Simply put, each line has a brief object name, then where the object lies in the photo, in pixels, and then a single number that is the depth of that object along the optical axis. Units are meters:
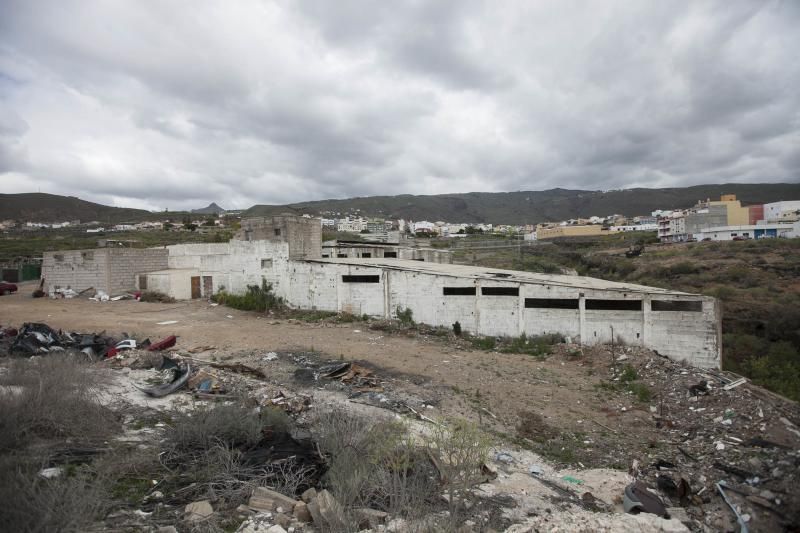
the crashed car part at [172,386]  7.37
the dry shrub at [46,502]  2.92
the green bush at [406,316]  16.33
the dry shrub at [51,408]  4.62
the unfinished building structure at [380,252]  25.97
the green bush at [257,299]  18.86
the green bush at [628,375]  10.93
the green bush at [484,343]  14.16
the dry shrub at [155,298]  20.62
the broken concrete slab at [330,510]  3.63
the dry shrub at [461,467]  4.42
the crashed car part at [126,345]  10.58
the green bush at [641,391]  9.84
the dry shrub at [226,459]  4.18
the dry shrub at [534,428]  7.70
